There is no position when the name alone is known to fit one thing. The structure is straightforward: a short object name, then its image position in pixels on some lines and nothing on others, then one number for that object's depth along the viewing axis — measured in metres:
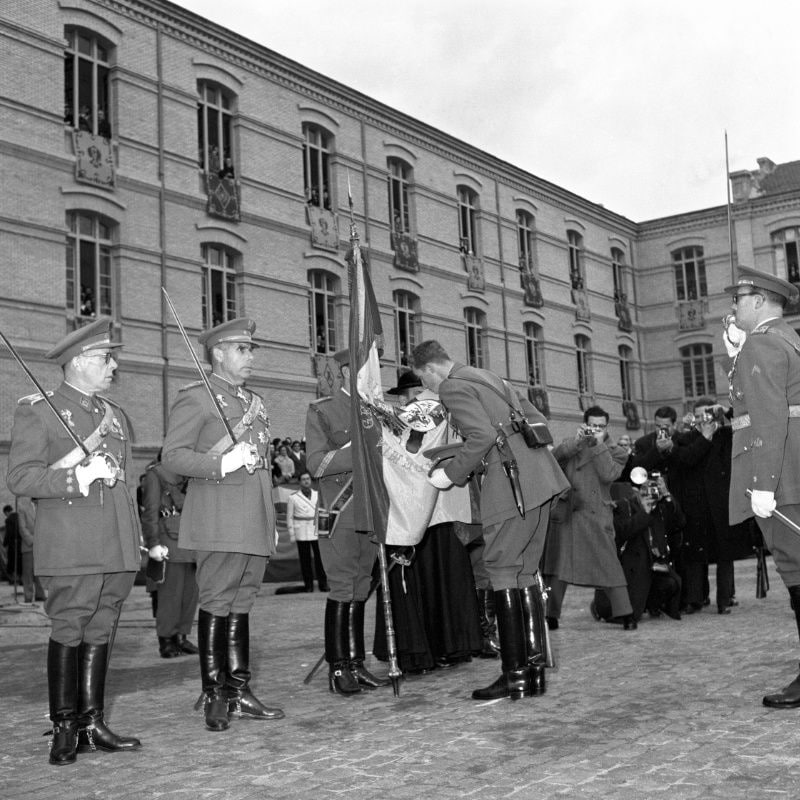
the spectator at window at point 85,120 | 18.59
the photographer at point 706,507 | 9.22
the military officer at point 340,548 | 6.10
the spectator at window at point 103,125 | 18.98
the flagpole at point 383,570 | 5.79
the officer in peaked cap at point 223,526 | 5.20
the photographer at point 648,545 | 9.05
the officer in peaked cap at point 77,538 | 4.60
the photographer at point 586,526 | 8.53
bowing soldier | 5.61
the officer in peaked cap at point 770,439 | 4.92
